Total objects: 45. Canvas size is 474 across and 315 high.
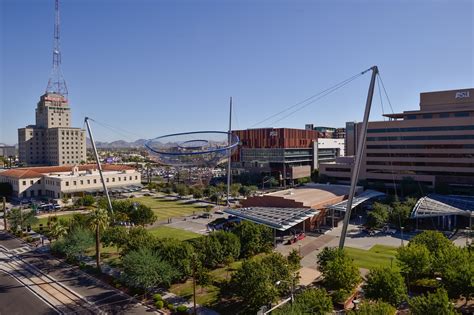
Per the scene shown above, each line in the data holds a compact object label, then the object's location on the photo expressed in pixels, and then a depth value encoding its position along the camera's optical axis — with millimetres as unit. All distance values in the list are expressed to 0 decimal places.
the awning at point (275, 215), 54781
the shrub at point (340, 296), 33781
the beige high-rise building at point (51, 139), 178125
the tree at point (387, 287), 30438
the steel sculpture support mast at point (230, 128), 97281
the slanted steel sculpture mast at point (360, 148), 40188
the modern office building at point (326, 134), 180550
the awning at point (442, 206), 62469
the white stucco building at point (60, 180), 105875
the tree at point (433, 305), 24359
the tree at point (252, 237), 47781
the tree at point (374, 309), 23938
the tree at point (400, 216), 63781
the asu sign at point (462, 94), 91088
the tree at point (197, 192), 104875
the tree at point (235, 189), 106762
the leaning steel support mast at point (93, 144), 68000
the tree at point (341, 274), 34281
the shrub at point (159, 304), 34594
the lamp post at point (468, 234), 57262
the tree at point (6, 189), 106375
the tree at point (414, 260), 35781
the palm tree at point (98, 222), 44406
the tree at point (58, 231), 51450
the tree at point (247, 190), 108938
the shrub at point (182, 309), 33844
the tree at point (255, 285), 30586
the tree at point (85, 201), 90812
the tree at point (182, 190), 107106
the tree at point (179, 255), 38953
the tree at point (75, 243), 46781
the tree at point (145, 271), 35531
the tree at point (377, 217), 63062
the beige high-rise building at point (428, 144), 90625
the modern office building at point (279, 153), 136375
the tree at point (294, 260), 36781
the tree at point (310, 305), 25208
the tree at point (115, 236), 47716
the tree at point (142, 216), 62531
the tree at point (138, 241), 43125
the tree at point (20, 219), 65062
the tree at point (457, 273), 30344
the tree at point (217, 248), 42422
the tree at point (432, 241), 39969
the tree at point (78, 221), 54138
